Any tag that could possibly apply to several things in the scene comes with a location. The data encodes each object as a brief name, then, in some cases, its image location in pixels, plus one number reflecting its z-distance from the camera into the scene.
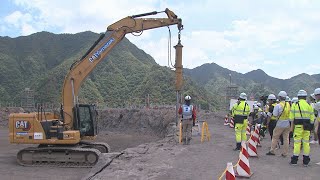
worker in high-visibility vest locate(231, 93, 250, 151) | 8.68
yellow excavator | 10.16
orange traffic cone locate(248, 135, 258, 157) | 8.01
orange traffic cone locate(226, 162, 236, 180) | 4.16
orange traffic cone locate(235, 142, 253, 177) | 5.95
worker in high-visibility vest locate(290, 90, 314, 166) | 6.98
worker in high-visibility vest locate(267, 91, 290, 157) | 8.02
